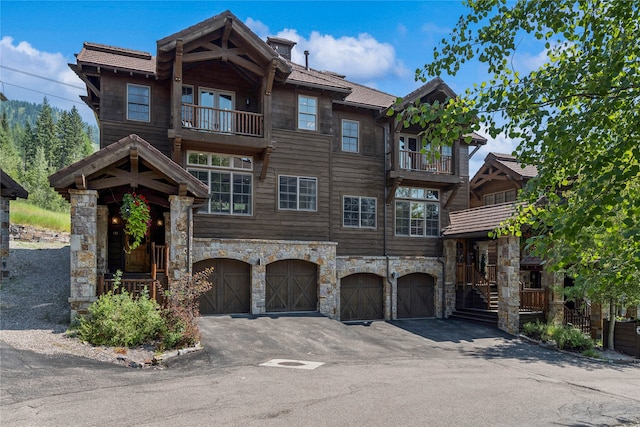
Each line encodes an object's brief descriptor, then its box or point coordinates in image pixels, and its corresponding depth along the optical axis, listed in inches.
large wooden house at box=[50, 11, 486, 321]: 617.6
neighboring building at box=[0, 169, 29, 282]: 657.0
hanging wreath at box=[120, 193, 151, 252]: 498.9
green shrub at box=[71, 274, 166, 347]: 426.3
